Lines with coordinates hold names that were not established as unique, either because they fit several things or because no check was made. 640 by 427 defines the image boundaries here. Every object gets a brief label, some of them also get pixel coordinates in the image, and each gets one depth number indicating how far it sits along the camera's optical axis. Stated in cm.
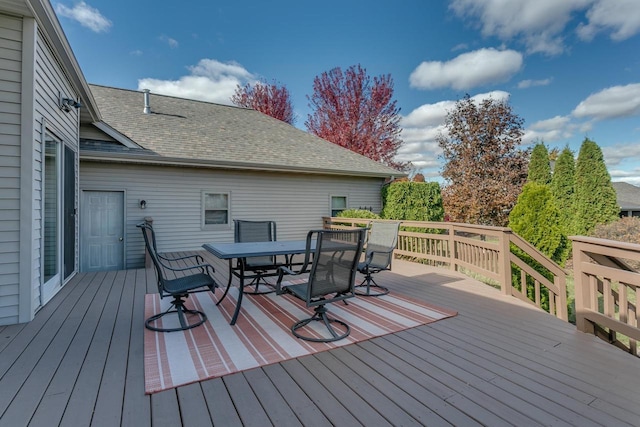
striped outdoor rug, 223
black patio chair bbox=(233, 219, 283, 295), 425
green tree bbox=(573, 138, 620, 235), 1161
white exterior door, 661
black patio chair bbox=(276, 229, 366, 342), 271
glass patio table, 328
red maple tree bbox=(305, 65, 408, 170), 1856
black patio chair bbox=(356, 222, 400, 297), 427
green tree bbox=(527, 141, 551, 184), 1334
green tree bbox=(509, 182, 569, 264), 637
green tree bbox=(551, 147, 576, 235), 1262
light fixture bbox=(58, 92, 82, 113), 431
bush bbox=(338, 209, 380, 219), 893
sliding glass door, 388
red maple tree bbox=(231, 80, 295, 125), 2094
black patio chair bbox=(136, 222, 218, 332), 294
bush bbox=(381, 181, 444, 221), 955
